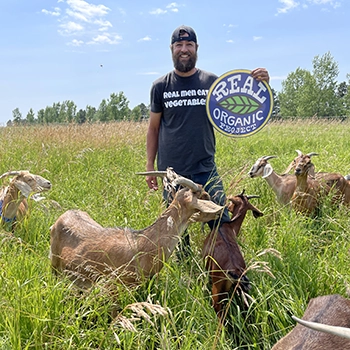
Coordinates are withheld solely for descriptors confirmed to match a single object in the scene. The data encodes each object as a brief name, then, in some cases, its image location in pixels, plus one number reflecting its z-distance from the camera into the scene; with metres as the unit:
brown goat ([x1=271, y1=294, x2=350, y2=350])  2.06
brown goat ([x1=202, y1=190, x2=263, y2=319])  2.68
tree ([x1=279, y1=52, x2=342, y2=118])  37.41
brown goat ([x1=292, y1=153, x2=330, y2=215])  4.83
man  3.36
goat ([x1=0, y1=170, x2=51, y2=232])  4.14
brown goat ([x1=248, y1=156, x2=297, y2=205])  5.40
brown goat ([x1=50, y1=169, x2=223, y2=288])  2.74
